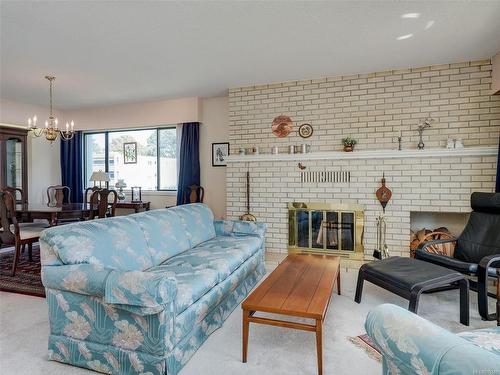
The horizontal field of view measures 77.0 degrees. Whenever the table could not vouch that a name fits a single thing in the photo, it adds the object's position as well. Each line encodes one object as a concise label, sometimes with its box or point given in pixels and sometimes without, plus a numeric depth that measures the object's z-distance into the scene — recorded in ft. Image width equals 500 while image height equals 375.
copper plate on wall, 15.02
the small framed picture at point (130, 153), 20.31
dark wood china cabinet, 17.84
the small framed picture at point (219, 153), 17.63
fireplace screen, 14.03
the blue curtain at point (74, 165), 21.09
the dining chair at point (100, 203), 13.65
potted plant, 13.73
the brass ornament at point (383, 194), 13.44
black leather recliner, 8.87
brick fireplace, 12.55
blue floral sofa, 5.46
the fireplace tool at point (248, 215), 15.46
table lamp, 18.37
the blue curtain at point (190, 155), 17.84
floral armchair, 2.62
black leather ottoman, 7.55
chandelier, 13.69
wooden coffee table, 5.96
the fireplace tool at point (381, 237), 13.43
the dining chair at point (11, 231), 11.51
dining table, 12.39
